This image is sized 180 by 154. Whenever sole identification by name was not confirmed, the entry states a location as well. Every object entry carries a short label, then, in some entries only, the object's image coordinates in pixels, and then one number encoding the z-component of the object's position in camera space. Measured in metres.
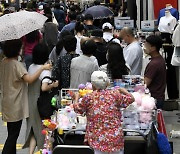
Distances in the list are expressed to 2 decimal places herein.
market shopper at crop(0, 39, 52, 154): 12.05
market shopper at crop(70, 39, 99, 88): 12.99
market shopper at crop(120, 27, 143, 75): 15.10
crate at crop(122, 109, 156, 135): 10.18
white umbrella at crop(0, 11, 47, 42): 13.19
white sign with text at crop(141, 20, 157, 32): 21.58
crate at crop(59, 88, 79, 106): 11.11
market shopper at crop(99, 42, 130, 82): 12.53
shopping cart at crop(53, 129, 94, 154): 9.50
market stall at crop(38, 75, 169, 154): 10.06
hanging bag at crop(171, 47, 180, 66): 16.88
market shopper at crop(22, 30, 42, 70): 18.17
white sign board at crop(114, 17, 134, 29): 23.07
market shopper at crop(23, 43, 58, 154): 12.43
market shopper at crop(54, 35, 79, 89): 13.54
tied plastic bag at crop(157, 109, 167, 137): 10.91
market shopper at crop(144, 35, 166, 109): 13.23
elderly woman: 9.21
